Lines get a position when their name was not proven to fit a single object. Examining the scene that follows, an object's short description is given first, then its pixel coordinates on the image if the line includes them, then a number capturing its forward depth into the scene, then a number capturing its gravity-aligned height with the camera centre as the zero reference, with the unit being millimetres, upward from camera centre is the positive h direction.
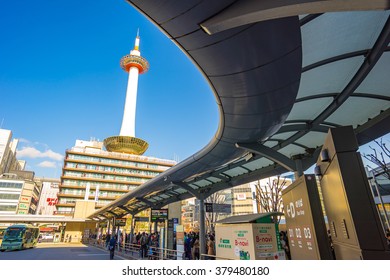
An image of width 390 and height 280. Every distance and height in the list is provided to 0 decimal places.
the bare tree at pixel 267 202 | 22366 +2938
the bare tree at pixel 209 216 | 39262 +3043
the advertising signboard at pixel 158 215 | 16656 +1336
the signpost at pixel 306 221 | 2428 +133
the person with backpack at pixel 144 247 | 16192 -676
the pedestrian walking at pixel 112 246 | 16734 -598
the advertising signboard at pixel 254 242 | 4484 -134
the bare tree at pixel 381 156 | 10727 +3290
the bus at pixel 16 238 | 23600 -1
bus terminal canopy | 2758 +2475
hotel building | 72688 +19459
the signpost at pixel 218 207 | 13781 +1520
